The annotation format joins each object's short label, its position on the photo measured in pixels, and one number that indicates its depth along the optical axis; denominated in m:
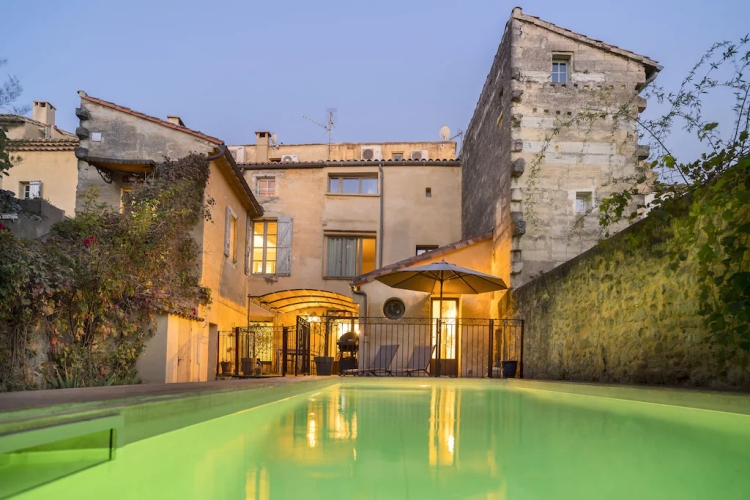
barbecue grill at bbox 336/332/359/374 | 13.41
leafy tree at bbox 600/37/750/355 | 4.56
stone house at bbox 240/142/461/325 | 18.89
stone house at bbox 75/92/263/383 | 12.12
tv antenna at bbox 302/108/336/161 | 27.39
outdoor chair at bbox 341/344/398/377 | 12.82
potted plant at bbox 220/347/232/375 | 14.12
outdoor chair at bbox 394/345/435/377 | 12.96
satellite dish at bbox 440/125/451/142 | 25.31
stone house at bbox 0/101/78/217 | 19.03
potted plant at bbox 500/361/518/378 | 11.52
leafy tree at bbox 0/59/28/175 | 8.80
